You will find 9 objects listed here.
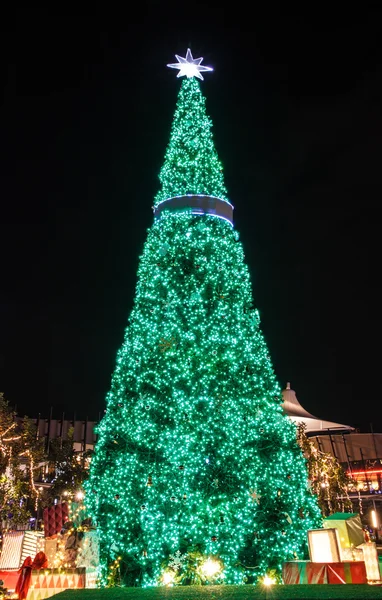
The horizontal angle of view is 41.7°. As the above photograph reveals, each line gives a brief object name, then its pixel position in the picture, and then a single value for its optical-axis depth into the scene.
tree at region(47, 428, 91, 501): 26.13
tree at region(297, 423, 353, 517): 17.30
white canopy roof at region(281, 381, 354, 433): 26.31
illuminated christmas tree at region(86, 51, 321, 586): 8.92
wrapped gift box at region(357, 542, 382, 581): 7.46
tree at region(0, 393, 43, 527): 17.27
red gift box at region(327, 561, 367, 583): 6.45
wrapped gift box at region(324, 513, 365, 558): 7.45
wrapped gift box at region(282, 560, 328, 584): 6.59
